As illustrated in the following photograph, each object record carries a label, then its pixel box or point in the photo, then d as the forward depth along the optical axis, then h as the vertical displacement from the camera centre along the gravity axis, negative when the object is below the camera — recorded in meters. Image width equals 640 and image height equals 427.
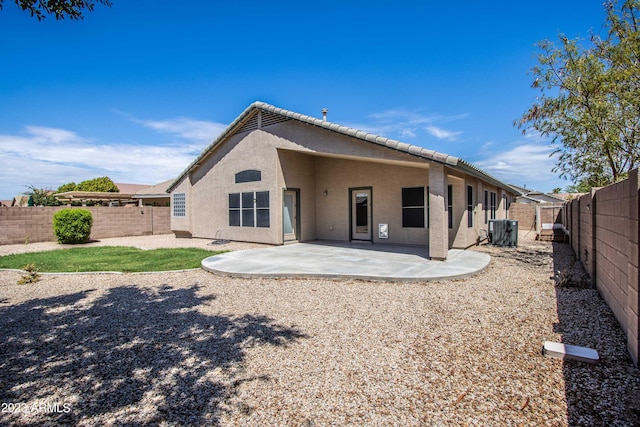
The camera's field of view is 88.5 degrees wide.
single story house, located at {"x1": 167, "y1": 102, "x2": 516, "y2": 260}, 11.61 +1.09
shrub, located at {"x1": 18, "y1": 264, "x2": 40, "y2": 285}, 7.69 -1.35
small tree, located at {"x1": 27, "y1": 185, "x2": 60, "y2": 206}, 27.03 +1.81
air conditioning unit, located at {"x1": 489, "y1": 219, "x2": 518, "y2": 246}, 13.16 -0.83
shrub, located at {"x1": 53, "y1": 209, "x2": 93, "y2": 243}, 15.30 -0.25
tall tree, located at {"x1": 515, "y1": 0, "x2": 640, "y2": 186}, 8.79 +3.32
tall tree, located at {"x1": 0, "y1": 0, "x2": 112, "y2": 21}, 4.53 +3.10
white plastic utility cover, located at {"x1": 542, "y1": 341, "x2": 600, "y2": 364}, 3.39 -1.50
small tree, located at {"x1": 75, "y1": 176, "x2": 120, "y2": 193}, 41.44 +4.29
